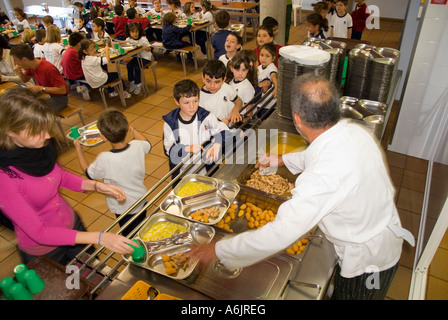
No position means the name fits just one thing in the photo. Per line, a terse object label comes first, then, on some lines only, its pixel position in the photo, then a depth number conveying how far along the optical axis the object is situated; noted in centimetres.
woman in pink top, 162
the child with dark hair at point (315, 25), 494
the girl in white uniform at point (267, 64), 370
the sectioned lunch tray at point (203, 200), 197
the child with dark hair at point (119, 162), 237
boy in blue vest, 245
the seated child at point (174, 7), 799
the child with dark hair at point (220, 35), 538
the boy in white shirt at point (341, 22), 593
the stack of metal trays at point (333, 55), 250
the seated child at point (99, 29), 657
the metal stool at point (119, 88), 559
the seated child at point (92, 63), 524
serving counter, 150
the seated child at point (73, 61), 545
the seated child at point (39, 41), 582
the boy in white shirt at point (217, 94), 290
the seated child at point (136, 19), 743
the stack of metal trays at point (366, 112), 210
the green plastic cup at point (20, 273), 134
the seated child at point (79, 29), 721
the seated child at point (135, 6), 857
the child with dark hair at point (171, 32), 673
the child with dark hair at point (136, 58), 625
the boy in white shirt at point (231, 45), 421
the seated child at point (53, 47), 577
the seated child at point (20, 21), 761
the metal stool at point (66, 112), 461
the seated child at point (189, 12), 801
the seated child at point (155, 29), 849
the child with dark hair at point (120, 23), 753
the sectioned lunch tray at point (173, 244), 160
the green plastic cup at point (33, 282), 133
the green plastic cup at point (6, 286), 129
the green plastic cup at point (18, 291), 127
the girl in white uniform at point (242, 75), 340
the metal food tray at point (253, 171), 206
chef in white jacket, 134
